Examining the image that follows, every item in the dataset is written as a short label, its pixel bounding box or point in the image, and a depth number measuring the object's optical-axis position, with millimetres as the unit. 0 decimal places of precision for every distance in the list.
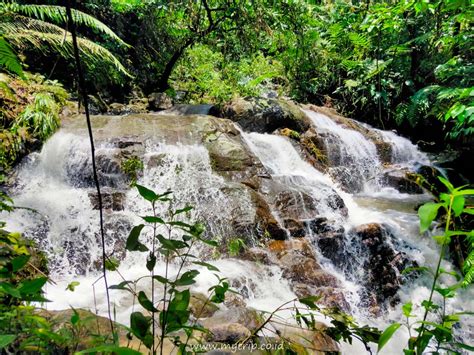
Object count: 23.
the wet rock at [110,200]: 4906
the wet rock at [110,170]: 5512
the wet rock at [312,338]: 2338
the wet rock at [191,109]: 9247
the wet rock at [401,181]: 6918
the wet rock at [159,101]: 9884
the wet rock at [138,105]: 9492
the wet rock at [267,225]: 4801
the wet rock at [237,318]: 2518
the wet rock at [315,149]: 7883
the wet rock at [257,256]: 4312
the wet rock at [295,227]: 4926
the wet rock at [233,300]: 3496
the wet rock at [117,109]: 9105
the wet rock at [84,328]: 1590
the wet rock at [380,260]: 4234
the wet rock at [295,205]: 5302
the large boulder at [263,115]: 8250
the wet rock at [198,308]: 3028
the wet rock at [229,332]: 2080
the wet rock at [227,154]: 6188
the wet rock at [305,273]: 3862
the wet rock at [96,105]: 8601
